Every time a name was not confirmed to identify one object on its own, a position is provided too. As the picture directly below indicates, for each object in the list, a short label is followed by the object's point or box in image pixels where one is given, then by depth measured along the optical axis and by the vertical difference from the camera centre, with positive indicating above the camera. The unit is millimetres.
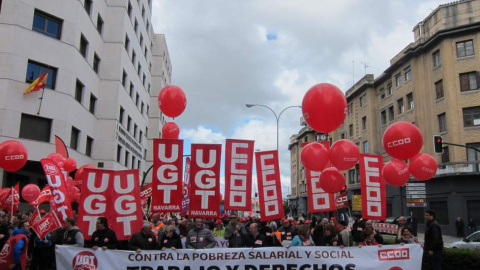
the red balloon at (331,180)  10734 +708
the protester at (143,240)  8125 -707
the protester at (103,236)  7766 -608
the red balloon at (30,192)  14961 +473
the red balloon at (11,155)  13109 +1621
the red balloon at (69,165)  14789 +1487
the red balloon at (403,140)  10734 +1793
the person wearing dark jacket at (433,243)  8609 -781
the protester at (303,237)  8891 -698
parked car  15688 -1399
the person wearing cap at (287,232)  11211 -741
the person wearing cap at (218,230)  14320 -879
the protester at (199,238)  8617 -698
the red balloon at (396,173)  12172 +1025
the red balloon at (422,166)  11750 +1188
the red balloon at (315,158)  11227 +1364
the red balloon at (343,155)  11000 +1412
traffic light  20516 +3232
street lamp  35006 +8782
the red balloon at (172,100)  12734 +3347
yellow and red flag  20672 +6204
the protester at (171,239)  8680 -733
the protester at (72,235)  7648 -575
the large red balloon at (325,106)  9555 +2401
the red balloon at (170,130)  13797 +2591
